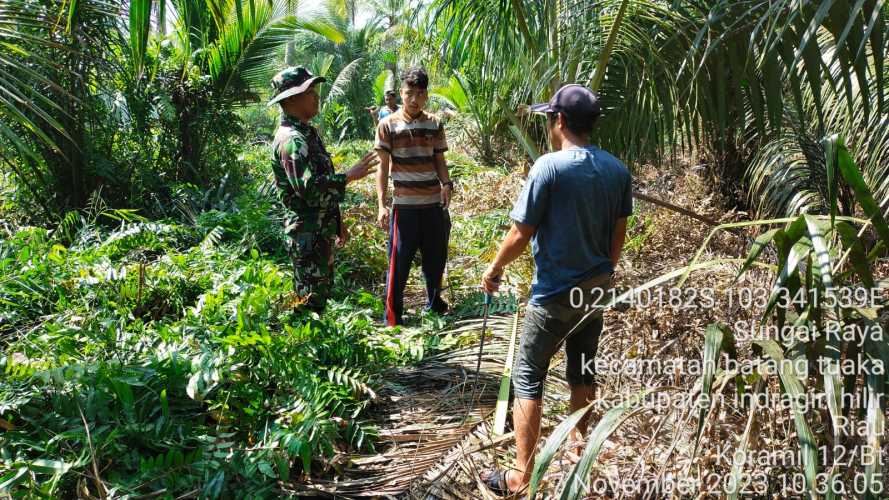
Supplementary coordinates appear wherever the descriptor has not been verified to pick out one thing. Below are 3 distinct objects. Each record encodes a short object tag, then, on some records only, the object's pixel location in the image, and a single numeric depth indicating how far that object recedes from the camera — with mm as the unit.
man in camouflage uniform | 3459
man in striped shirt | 4309
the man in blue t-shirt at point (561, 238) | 2373
